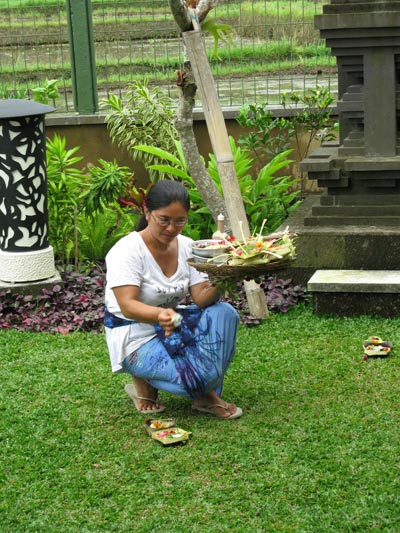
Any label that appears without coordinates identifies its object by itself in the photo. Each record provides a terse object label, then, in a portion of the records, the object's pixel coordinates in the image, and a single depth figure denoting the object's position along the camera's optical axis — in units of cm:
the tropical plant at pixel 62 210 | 805
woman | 507
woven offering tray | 489
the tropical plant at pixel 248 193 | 817
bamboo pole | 664
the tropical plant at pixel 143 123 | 906
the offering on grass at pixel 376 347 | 604
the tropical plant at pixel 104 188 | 786
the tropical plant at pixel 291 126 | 891
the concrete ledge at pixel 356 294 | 668
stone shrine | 693
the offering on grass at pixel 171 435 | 493
